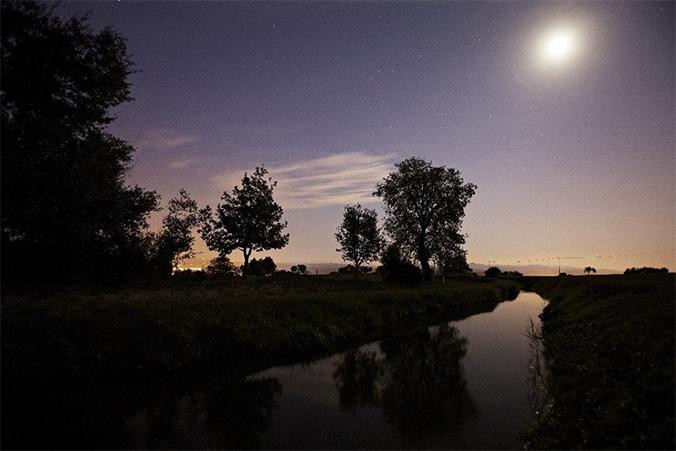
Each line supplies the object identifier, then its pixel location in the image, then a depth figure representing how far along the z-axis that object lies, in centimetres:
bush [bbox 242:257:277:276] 8476
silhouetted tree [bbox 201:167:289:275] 4825
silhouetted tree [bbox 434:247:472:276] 4900
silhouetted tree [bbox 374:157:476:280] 4953
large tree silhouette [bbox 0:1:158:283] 1592
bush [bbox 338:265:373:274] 7567
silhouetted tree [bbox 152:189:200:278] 3516
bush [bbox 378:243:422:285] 4703
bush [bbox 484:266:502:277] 11421
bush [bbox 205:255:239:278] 4672
